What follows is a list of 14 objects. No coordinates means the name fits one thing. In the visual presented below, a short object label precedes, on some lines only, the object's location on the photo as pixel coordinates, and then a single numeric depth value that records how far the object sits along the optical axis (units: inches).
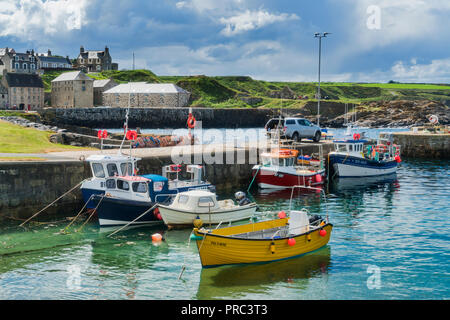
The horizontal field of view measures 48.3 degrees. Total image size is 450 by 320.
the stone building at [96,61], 6466.5
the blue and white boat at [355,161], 1520.7
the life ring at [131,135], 913.7
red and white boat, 1298.0
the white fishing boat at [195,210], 839.7
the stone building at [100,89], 4328.2
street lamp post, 1752.7
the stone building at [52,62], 5910.4
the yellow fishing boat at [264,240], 636.1
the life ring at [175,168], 1014.6
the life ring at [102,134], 961.4
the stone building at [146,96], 4160.9
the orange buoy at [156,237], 799.7
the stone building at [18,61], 5398.6
